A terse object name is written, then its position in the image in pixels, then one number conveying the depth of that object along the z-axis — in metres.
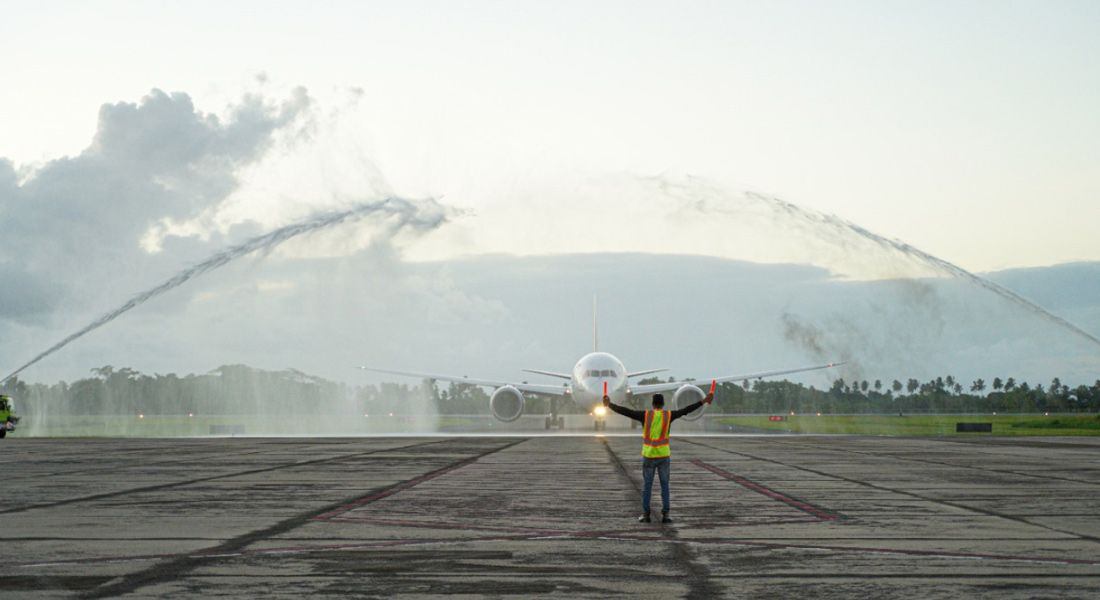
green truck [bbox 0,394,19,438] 56.91
